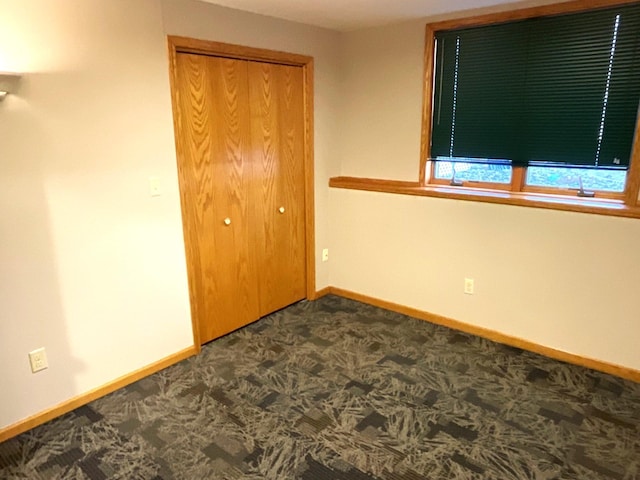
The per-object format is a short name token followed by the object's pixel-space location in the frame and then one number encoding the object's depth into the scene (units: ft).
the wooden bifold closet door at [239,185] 9.09
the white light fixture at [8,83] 6.31
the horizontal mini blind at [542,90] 8.27
